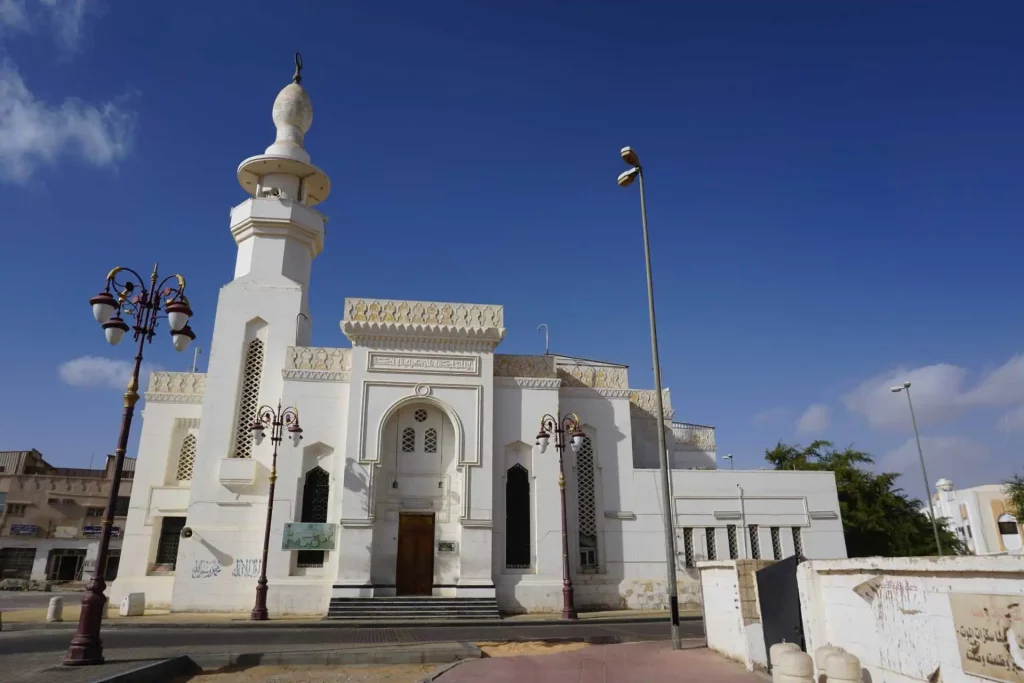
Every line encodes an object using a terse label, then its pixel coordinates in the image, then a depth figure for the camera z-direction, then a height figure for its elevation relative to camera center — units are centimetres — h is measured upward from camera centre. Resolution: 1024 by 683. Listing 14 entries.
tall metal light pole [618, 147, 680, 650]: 1160 +249
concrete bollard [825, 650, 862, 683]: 633 -110
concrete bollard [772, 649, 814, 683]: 667 -115
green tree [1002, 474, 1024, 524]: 2603 +220
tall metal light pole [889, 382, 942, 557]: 2586 +265
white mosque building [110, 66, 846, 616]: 1988 +239
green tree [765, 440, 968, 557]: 2658 +149
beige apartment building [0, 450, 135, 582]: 3897 +195
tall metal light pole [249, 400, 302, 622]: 1833 +367
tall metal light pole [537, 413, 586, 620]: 1912 +354
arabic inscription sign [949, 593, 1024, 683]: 487 -63
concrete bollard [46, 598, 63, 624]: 1719 -137
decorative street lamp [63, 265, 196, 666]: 985 +372
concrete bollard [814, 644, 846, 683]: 663 -105
